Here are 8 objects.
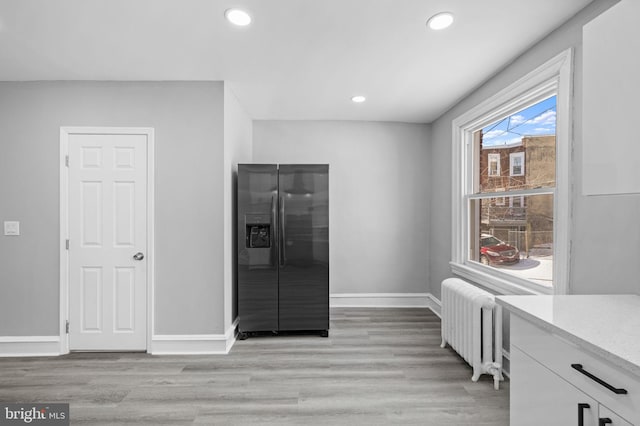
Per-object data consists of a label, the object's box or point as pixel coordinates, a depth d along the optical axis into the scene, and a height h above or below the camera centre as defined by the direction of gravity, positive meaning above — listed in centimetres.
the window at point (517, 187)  211 +22
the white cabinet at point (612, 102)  127 +45
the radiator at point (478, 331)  248 -90
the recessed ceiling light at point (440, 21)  199 +116
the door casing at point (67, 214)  303 -1
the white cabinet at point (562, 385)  95 -56
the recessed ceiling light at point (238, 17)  200 +118
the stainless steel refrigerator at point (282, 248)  340 -36
